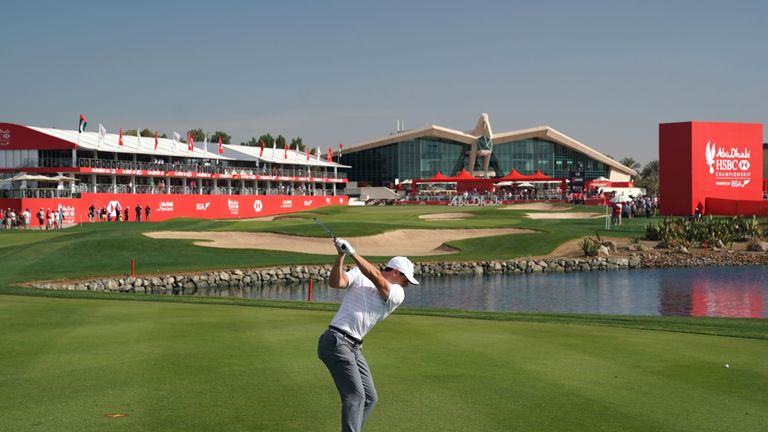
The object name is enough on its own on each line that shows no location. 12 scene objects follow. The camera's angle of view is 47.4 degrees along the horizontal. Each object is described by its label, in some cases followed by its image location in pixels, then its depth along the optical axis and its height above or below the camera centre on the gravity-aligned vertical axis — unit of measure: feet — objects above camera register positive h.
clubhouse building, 475.72 +25.08
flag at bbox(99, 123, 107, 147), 259.39 +21.02
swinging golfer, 25.70 -3.70
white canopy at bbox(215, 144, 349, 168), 336.84 +18.28
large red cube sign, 206.59 +7.95
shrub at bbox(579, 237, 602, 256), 146.82 -8.17
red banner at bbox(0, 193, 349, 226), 227.61 -0.50
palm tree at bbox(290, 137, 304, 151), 565.41 +37.80
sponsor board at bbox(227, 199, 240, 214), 293.43 -1.34
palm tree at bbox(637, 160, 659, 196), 461.37 +10.13
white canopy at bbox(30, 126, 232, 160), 253.24 +18.73
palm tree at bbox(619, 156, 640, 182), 570.46 +22.58
